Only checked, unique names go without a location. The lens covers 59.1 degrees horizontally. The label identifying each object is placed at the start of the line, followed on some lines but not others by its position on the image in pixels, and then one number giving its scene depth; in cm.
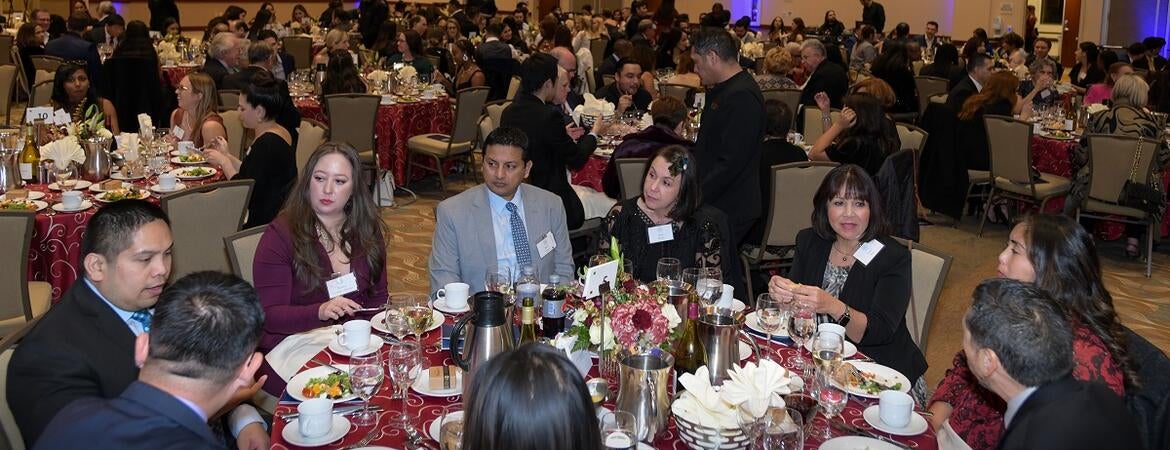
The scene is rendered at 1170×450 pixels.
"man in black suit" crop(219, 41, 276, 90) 780
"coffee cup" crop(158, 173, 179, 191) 502
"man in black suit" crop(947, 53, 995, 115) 800
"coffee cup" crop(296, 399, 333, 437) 234
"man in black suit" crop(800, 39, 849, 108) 917
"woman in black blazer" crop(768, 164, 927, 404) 331
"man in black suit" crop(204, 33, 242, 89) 830
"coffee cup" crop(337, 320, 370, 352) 281
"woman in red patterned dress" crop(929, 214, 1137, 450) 248
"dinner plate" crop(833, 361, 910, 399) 268
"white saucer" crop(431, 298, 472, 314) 326
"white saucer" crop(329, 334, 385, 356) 285
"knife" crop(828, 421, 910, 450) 244
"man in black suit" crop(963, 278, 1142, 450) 203
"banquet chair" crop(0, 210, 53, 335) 400
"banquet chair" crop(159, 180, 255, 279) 441
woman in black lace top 390
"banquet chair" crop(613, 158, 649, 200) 538
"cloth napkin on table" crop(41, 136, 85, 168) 505
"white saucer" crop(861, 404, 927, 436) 246
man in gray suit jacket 379
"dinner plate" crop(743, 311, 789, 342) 305
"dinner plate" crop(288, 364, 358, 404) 256
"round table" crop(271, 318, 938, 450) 236
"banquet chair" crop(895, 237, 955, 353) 360
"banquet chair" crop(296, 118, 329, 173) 620
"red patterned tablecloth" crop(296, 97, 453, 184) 823
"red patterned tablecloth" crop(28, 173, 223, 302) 454
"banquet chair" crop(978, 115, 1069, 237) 688
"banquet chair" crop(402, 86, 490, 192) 795
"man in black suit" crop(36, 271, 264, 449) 185
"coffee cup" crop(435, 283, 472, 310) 328
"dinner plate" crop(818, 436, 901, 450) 234
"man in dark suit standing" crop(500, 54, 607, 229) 544
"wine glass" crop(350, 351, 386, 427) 241
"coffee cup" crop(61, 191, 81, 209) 462
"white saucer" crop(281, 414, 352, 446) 232
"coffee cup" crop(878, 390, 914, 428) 246
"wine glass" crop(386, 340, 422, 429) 244
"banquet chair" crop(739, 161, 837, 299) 519
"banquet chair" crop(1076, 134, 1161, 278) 633
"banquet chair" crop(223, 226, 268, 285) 360
